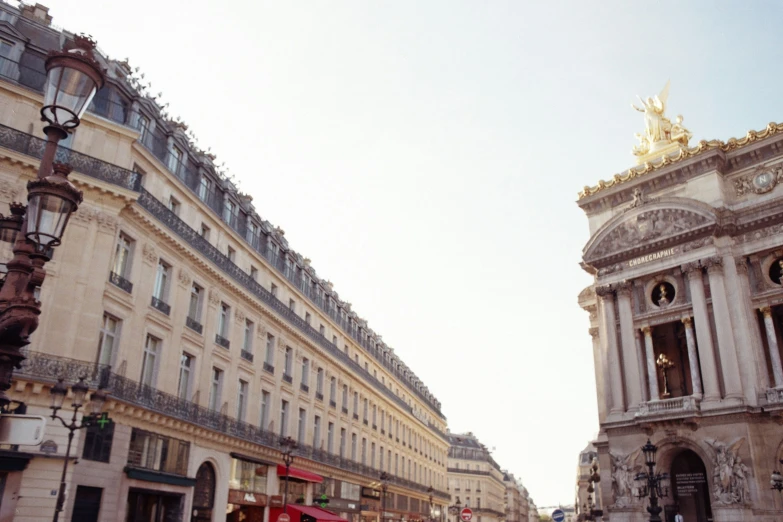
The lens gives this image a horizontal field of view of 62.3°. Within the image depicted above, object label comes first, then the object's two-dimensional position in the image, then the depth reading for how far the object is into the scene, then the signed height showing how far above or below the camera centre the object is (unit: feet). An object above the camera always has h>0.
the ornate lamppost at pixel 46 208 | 19.76 +8.67
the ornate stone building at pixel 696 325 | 84.33 +25.80
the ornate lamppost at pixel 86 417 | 47.78 +6.04
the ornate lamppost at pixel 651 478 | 62.23 +3.04
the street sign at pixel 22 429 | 17.69 +1.72
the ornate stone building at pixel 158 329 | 63.10 +20.02
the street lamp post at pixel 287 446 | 83.61 +6.85
